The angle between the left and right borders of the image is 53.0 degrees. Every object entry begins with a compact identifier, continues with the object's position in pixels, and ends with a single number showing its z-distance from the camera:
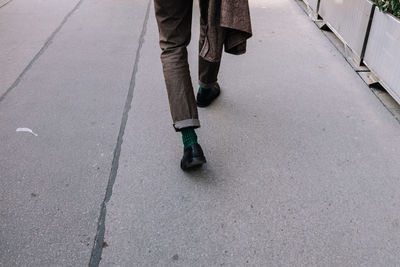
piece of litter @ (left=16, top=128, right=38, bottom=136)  3.15
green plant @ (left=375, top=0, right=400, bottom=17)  3.36
